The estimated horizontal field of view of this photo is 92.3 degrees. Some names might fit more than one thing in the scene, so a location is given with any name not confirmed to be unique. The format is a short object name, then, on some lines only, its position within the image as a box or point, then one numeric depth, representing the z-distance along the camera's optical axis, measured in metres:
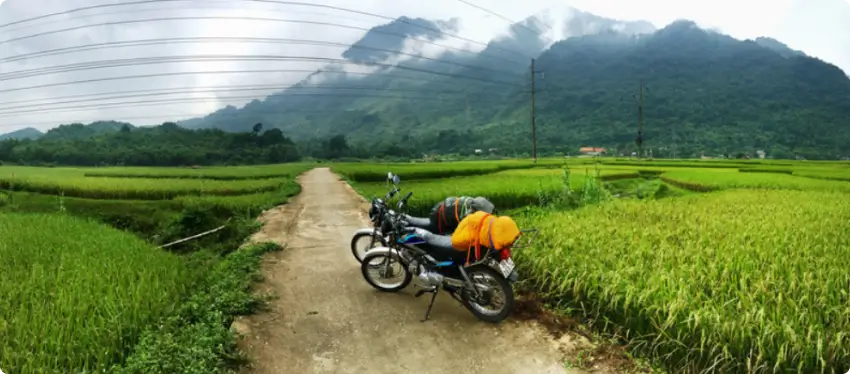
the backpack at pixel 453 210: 5.52
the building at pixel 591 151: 53.03
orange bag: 4.46
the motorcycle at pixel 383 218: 6.05
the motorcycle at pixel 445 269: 4.69
